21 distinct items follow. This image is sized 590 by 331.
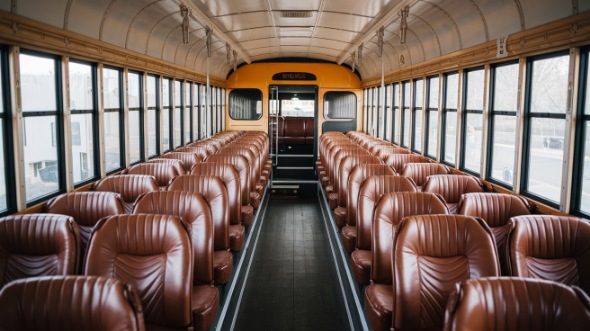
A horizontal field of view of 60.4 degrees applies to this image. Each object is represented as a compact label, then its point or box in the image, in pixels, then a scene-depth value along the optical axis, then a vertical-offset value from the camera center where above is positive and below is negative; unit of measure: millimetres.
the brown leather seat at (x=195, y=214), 3867 -748
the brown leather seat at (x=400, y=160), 7629 -634
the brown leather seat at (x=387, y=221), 3828 -785
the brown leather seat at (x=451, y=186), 5180 -702
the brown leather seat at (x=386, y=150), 8919 -584
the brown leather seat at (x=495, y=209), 4125 -742
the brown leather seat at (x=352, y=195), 5470 -853
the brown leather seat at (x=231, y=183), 5707 -744
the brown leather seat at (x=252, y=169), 7348 -802
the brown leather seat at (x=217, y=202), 4754 -802
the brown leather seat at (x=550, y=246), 3227 -813
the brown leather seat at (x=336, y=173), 7246 -863
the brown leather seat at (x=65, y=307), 2080 -785
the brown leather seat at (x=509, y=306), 2127 -787
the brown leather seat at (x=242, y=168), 6750 -682
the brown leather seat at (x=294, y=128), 16688 -358
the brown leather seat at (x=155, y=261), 3090 -886
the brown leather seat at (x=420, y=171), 6422 -672
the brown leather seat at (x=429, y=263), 3135 -900
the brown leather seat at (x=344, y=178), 6340 -808
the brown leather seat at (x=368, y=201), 4680 -765
